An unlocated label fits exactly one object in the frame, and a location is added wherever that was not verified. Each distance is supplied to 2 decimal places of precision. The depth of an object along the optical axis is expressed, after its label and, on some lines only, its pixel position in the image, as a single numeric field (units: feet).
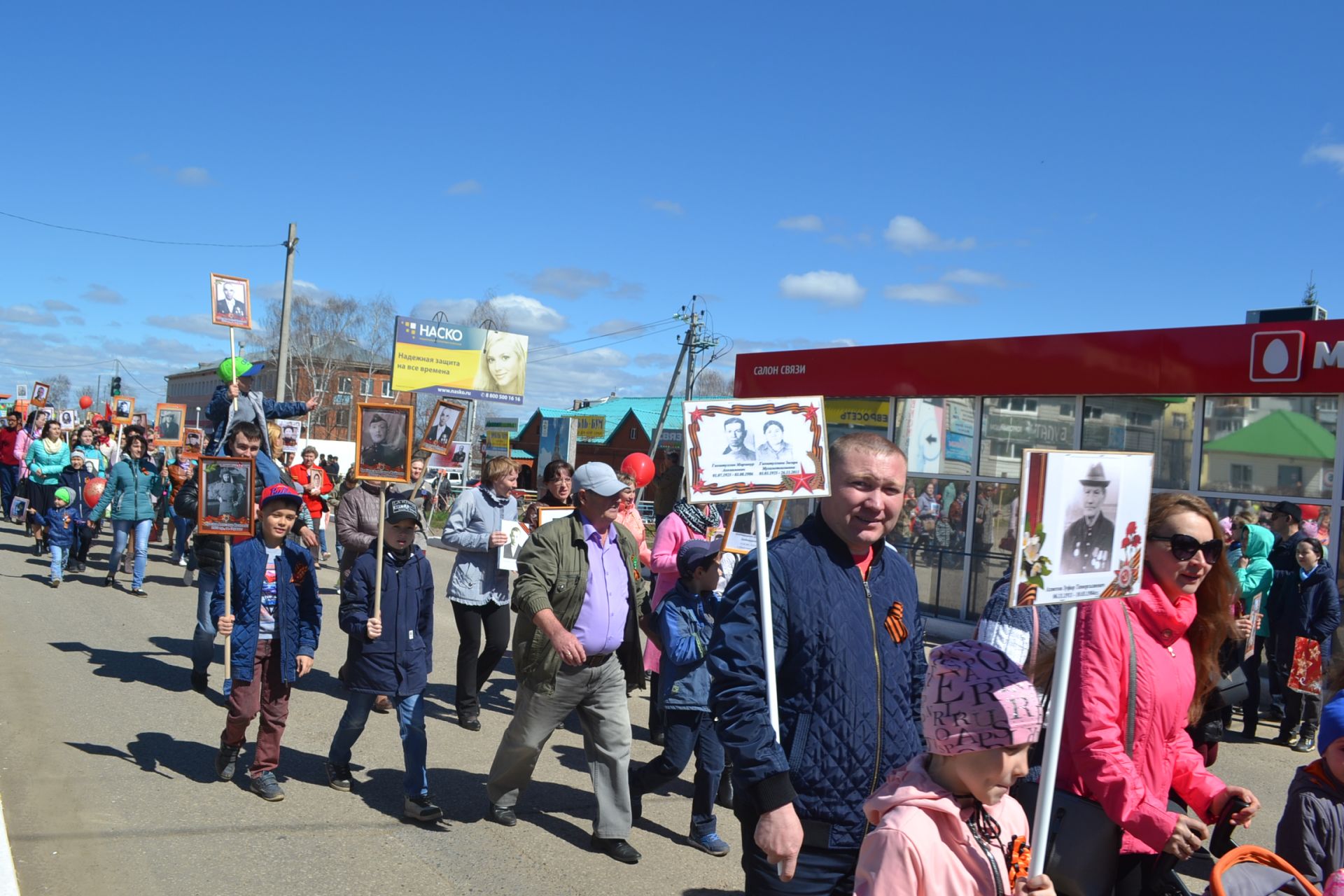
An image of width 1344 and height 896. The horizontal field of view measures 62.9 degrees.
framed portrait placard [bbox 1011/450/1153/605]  9.59
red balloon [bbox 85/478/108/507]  44.45
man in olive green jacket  18.52
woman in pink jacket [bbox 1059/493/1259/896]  10.52
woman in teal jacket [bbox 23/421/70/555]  57.11
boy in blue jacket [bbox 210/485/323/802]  20.21
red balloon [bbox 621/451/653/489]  30.45
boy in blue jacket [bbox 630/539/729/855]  19.12
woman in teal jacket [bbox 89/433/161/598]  43.42
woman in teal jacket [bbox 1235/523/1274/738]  33.83
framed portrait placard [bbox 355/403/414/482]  25.76
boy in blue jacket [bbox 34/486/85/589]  44.09
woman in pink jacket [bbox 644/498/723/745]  23.84
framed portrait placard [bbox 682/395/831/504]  13.73
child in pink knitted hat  7.91
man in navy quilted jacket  9.94
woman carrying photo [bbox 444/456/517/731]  26.50
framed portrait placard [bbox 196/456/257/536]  22.39
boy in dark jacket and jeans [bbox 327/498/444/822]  19.31
